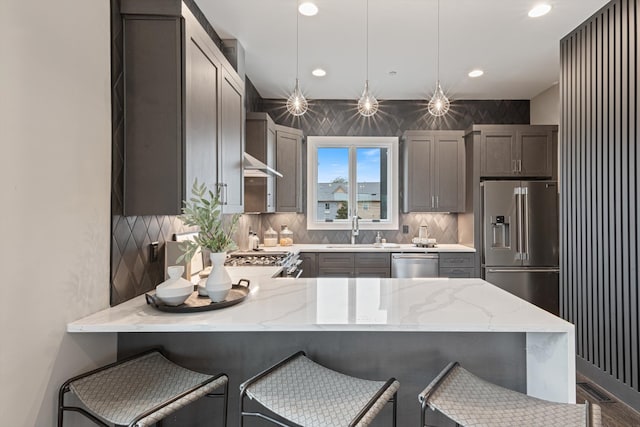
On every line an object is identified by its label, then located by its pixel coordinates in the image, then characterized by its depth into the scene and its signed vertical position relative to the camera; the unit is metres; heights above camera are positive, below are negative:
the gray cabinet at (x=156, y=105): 1.56 +0.52
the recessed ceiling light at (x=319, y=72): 3.73 +1.62
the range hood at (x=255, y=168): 2.69 +0.44
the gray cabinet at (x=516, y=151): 4.11 +0.78
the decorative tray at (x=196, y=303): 1.38 -0.38
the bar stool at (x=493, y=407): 1.05 -0.64
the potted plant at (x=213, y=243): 1.45 -0.12
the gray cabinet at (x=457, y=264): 4.07 -0.60
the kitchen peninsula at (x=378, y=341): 1.31 -0.57
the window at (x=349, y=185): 4.75 +0.43
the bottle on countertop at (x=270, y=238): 4.33 -0.29
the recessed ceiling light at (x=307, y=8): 2.57 +1.62
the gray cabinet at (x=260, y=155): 3.71 +0.68
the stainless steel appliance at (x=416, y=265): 4.05 -0.61
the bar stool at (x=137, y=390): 1.08 -0.62
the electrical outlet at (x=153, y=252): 1.86 -0.20
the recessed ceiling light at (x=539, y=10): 2.60 +1.62
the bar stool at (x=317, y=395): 1.06 -0.62
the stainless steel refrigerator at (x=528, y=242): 3.90 -0.32
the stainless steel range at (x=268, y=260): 2.82 -0.39
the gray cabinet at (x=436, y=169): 4.37 +0.60
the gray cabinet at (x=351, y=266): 4.09 -0.62
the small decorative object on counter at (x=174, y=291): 1.41 -0.32
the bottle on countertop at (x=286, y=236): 4.46 -0.29
